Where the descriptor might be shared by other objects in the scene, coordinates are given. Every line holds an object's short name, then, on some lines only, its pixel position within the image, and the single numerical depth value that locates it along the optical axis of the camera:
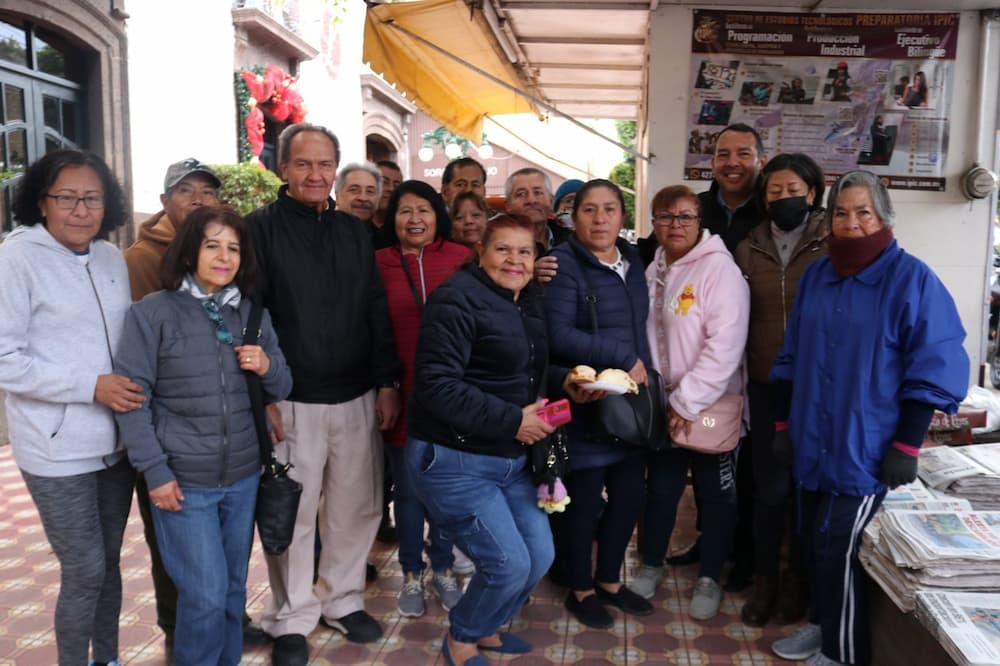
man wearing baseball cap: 2.86
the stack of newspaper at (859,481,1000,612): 2.49
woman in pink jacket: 3.15
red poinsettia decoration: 9.67
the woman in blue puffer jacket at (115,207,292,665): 2.36
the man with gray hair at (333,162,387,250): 3.88
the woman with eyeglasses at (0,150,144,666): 2.29
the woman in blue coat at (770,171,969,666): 2.50
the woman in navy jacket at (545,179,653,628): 3.07
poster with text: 4.82
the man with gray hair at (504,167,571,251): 3.88
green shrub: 8.41
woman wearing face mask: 3.17
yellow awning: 4.80
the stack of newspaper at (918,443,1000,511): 3.24
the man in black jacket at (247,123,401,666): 2.90
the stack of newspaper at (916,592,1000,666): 2.12
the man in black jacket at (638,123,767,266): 3.61
